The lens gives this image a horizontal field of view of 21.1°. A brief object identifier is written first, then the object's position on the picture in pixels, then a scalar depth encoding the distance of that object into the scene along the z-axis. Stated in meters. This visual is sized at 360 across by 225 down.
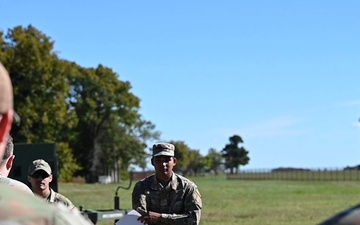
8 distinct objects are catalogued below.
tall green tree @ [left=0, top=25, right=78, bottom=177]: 57.56
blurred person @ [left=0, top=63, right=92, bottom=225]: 1.78
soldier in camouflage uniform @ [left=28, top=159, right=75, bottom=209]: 7.35
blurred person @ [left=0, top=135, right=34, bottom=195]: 4.64
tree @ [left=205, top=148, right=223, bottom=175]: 158.88
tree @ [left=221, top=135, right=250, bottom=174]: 152.75
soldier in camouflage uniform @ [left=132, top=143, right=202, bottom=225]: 8.00
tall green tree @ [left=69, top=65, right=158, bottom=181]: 82.94
